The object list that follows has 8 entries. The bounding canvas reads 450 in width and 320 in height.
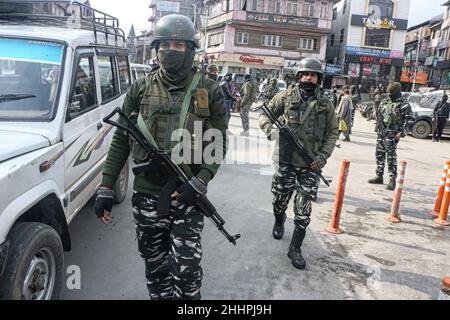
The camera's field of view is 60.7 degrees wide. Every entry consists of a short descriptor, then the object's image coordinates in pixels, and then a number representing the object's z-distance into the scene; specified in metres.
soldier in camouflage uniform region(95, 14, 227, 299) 2.39
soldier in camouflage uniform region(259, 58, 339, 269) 3.88
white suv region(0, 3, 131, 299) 2.30
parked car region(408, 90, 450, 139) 15.06
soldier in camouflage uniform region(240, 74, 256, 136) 12.30
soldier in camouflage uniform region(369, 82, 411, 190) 6.88
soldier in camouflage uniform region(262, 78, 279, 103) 14.66
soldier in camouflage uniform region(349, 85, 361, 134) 16.22
